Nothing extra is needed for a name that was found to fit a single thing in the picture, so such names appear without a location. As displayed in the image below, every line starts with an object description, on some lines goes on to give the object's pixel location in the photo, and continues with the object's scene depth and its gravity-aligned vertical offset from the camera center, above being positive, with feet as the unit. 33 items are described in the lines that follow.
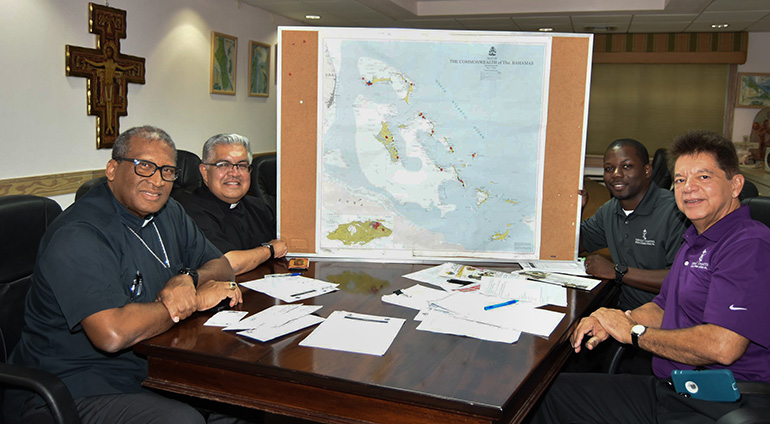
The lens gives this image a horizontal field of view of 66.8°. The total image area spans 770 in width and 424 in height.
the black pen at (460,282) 7.01 -1.55
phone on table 7.52 -1.50
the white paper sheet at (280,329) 5.14 -1.65
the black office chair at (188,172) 11.71 -0.56
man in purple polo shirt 5.08 -1.50
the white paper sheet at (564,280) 7.09 -1.54
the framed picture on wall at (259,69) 22.20 +3.02
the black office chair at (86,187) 7.28 -0.57
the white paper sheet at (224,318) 5.46 -1.65
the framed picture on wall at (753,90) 25.90 +3.20
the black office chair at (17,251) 5.68 -1.11
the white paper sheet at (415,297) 6.18 -1.59
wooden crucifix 14.07 +1.80
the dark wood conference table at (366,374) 4.24 -1.72
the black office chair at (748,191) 8.98 -0.46
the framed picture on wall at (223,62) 19.51 +2.86
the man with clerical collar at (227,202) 7.96 -0.81
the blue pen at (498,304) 6.05 -1.58
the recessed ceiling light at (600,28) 24.62 +5.55
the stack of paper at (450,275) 7.00 -1.54
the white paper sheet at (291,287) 6.35 -1.58
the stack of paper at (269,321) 5.24 -1.64
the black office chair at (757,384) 4.37 -1.87
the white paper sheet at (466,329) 5.28 -1.64
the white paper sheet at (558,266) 7.78 -1.51
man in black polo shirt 7.66 -1.03
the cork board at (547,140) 7.90 +0.17
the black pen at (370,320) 5.62 -1.63
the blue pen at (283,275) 7.14 -1.57
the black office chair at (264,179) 12.17 -0.69
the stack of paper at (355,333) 4.97 -1.65
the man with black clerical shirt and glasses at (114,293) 5.05 -1.41
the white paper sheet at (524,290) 6.44 -1.55
